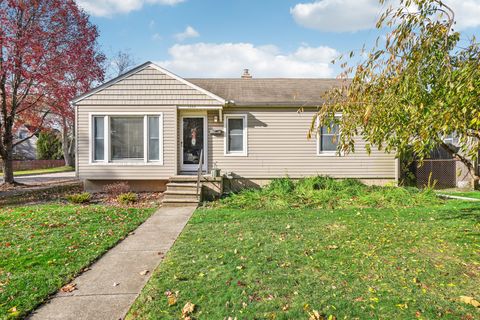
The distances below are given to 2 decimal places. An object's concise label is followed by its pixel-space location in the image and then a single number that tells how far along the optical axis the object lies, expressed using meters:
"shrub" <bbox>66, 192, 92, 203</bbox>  9.30
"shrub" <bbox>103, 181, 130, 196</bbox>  10.23
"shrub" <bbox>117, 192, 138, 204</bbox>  9.35
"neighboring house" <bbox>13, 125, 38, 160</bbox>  37.24
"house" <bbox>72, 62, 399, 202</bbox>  10.86
